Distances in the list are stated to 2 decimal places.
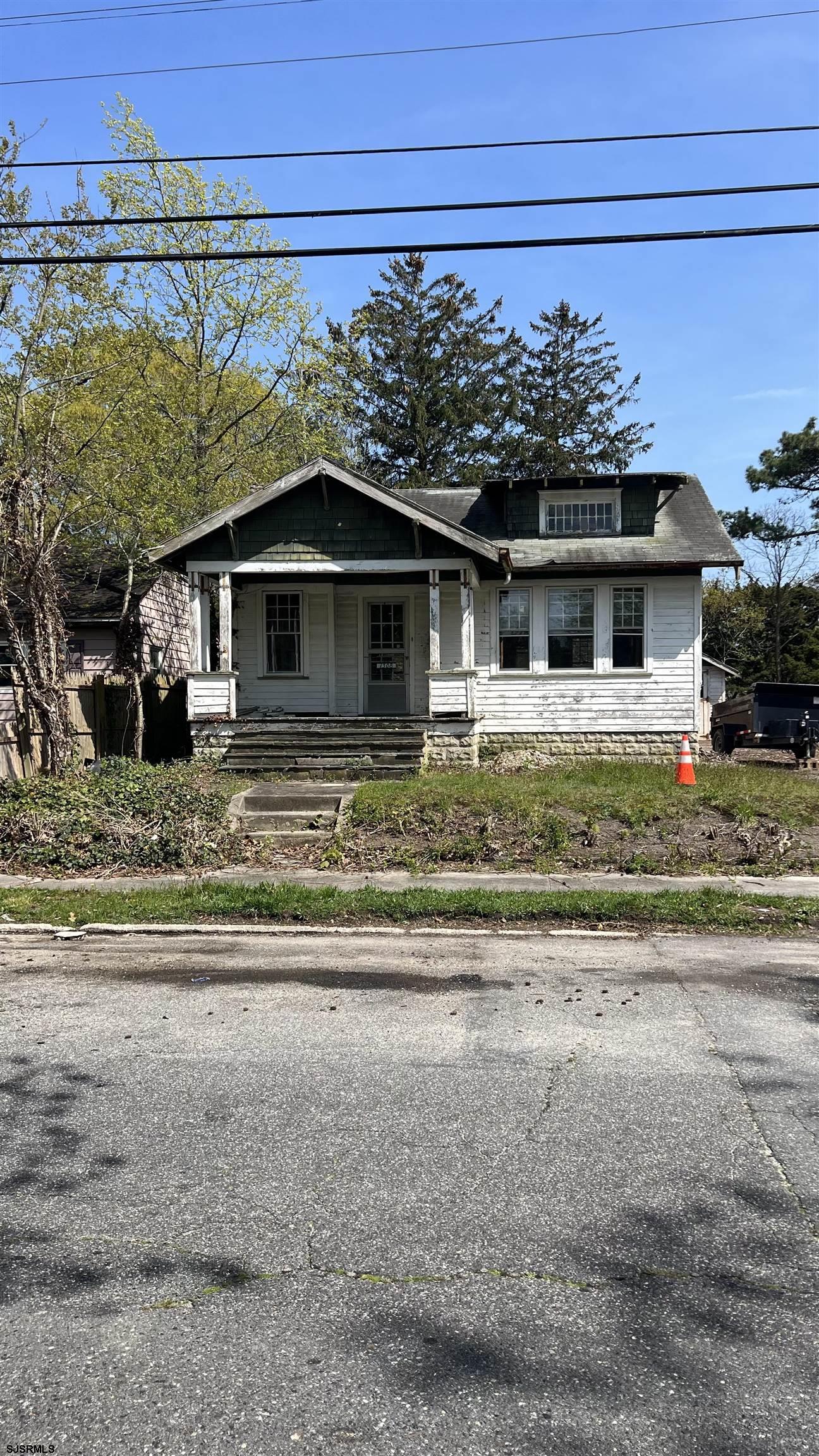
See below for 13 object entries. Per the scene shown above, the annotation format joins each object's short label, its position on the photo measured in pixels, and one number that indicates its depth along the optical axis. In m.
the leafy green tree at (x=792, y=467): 37.66
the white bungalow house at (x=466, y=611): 16.39
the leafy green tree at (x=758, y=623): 38.34
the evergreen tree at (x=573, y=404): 45.19
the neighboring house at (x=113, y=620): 20.28
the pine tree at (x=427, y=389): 42.38
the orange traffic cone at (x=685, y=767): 13.65
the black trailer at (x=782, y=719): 19.16
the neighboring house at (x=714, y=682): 32.16
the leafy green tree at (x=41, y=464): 12.59
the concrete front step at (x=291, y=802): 12.05
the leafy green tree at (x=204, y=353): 23.98
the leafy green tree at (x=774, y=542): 38.84
